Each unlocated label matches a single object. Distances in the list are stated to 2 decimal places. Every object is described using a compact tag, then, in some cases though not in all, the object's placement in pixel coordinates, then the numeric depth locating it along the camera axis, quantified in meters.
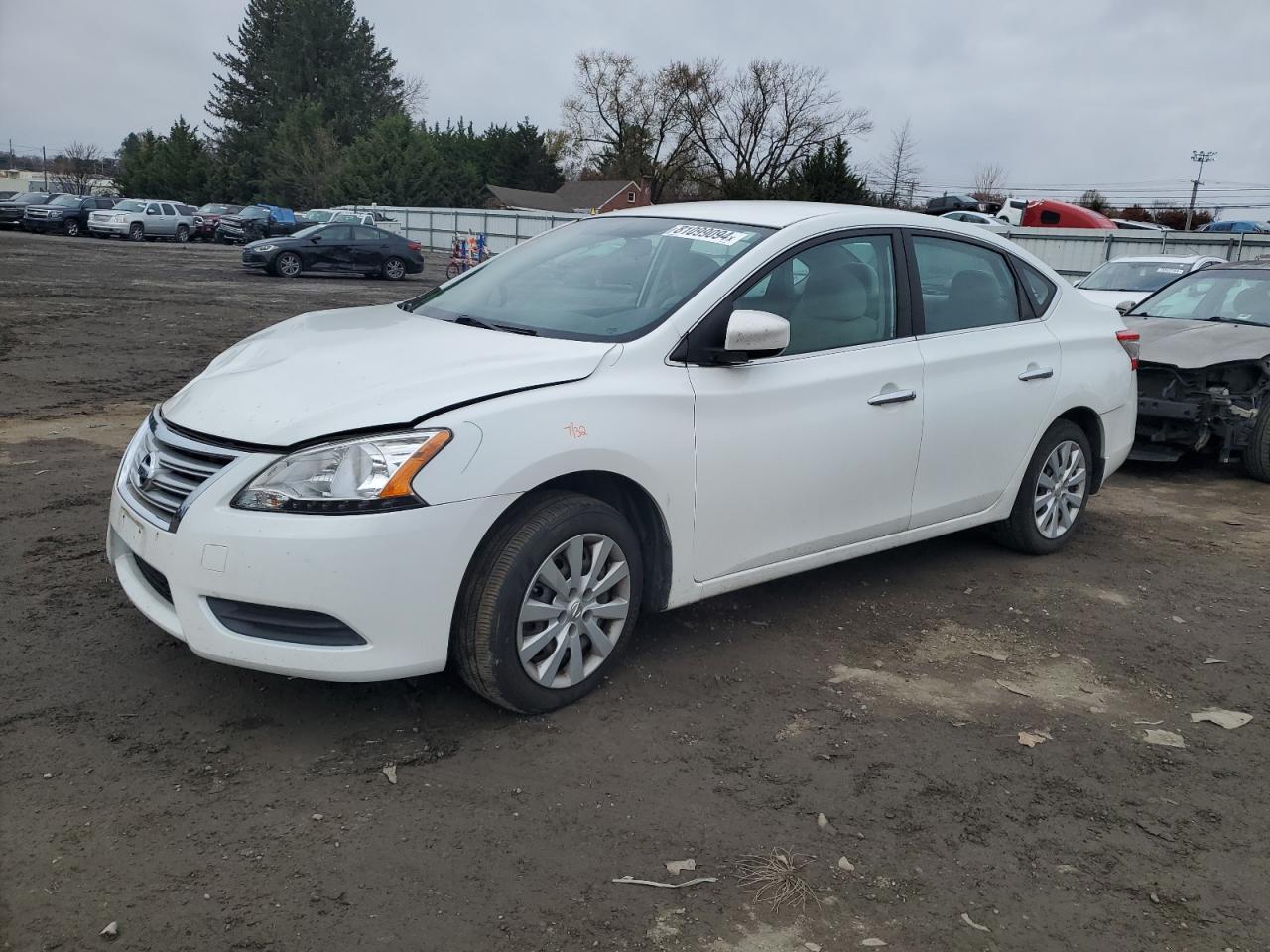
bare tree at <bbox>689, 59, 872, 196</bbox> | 66.31
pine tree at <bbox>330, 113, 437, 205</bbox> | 60.53
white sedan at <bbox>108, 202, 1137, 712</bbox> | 3.22
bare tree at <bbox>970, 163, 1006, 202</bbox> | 72.12
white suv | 39.03
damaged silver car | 7.77
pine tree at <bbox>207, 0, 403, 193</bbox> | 68.06
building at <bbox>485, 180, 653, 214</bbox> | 71.31
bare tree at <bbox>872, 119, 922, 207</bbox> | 70.94
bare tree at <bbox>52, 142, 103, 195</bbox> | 87.44
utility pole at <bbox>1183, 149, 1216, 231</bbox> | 73.94
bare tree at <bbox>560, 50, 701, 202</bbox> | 71.31
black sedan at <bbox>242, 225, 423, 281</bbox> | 26.91
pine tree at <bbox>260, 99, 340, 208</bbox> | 63.66
